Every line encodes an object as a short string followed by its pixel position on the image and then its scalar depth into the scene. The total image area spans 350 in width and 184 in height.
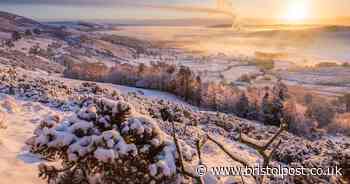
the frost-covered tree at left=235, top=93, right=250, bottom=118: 50.46
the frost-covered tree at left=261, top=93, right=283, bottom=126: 46.72
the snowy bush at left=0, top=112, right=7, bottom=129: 10.56
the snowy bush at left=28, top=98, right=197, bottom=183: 5.52
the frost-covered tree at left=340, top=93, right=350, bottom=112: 76.81
